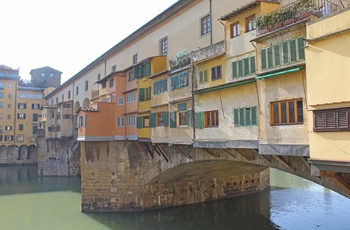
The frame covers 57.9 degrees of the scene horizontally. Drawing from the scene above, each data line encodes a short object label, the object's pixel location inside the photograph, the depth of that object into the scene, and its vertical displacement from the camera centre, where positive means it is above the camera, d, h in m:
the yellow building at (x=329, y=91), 8.12 +1.12
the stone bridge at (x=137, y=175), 22.03 -2.99
